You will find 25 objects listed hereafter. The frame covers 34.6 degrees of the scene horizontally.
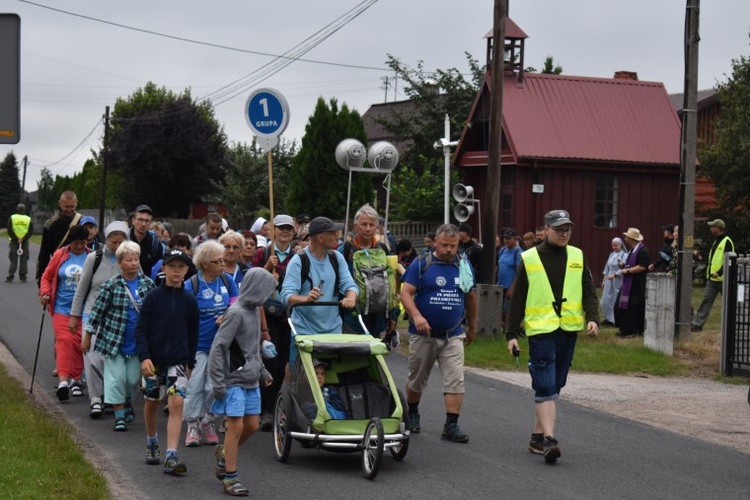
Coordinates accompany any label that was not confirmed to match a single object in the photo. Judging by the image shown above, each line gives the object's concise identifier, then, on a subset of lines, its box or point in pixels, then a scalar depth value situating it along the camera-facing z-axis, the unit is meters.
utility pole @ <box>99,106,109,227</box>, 64.06
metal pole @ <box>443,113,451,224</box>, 25.62
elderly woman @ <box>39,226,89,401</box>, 12.38
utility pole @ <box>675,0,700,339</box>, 17.94
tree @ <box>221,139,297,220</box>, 54.50
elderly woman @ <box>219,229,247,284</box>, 10.23
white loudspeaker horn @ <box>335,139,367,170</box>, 19.62
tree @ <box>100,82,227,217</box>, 69.69
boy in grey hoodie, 8.23
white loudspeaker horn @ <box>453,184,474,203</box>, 26.09
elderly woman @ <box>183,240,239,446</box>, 9.70
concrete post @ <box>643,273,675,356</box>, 17.56
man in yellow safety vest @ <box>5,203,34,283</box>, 28.80
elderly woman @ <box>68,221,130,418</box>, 11.41
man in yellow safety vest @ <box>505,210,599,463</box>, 9.72
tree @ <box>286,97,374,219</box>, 43.66
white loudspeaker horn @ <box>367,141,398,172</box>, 19.83
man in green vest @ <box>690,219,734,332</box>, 19.70
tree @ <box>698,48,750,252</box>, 33.59
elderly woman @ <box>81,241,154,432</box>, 10.43
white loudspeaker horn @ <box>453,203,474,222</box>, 25.37
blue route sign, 12.59
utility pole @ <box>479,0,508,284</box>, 19.72
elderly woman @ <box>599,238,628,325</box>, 22.28
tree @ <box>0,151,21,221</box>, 118.00
